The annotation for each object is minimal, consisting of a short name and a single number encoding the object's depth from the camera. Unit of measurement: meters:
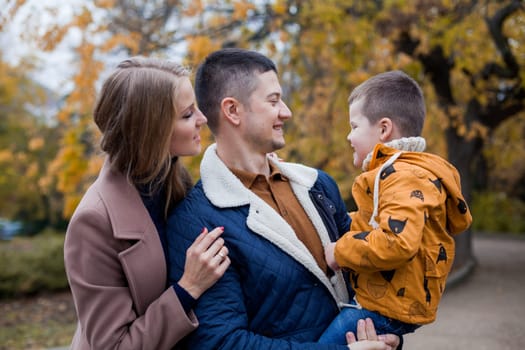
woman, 1.75
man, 1.80
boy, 1.77
